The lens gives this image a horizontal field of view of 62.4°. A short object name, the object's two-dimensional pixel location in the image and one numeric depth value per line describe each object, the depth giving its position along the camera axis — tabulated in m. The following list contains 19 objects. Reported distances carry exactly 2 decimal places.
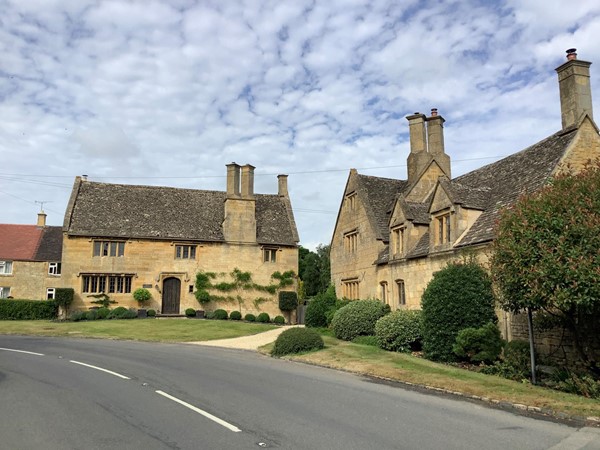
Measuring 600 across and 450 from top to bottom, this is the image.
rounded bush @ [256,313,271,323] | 36.97
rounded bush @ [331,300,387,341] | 22.66
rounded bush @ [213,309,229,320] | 37.12
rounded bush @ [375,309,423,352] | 18.89
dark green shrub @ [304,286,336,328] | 28.27
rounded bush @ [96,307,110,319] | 34.66
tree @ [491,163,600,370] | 10.59
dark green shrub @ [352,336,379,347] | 20.67
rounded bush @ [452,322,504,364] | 15.20
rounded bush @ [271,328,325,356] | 18.67
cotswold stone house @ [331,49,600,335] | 18.20
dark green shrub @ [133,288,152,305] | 36.81
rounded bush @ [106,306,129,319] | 34.61
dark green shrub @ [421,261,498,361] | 16.31
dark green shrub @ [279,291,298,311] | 39.88
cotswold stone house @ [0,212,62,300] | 45.44
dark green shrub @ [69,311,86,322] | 33.16
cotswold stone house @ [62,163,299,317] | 36.72
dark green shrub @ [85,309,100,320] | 33.78
